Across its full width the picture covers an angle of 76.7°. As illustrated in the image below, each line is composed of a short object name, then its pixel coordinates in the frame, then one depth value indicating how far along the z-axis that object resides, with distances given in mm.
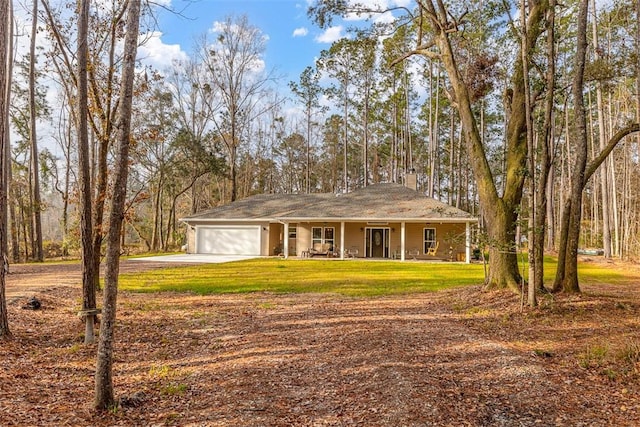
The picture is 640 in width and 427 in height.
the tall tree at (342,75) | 26591
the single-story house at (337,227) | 19859
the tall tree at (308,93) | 32506
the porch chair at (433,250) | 19734
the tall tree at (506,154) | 8281
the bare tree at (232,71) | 29234
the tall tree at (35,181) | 17016
